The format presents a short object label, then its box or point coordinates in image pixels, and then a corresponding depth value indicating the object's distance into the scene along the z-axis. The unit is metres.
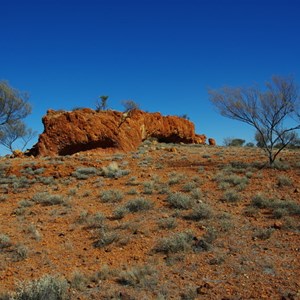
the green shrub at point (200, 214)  8.24
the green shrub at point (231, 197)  9.63
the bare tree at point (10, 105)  23.66
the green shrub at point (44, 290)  4.59
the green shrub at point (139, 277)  5.24
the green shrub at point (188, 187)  11.20
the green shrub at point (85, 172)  14.58
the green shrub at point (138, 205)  9.24
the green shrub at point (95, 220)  8.18
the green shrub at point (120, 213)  8.70
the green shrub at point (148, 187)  11.04
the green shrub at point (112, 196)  10.46
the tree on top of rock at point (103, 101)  28.74
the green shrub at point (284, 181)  11.14
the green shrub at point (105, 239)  6.97
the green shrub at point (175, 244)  6.45
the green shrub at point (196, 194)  10.10
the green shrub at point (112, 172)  14.22
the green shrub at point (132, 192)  11.08
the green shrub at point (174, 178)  12.26
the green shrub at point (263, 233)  6.94
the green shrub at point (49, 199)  10.48
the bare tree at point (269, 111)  16.22
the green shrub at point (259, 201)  8.97
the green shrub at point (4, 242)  7.16
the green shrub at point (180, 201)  9.16
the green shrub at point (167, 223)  7.74
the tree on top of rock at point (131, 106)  29.41
